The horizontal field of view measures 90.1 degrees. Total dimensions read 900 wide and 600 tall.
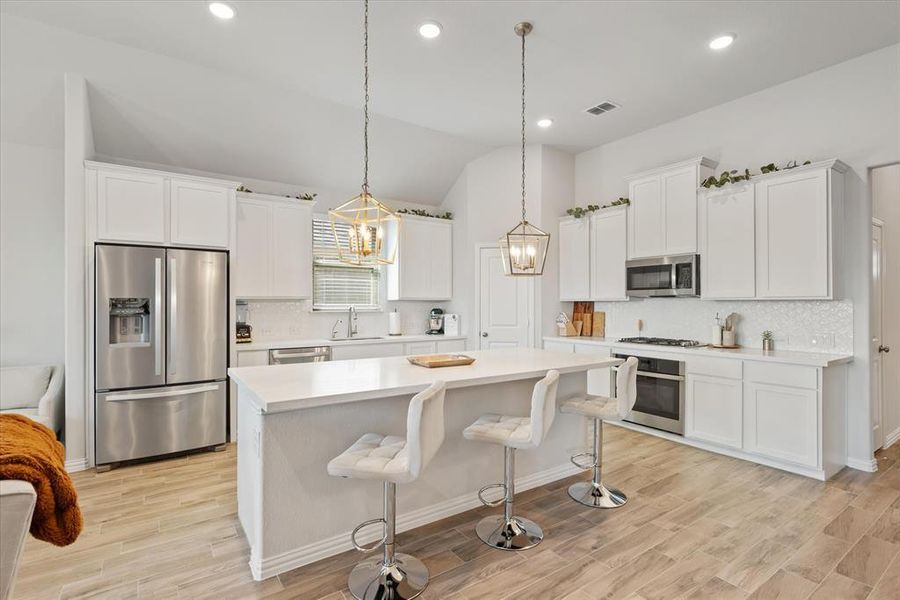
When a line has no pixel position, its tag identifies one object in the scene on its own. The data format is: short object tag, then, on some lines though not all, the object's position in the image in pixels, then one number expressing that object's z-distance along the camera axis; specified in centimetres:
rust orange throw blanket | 118
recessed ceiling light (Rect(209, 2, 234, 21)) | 311
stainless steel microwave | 456
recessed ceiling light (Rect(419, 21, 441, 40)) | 333
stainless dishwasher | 473
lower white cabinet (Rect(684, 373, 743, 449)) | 398
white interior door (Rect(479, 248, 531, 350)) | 579
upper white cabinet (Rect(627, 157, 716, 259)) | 457
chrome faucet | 584
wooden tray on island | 301
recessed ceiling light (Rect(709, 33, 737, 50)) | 347
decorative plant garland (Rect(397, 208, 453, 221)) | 626
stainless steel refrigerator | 377
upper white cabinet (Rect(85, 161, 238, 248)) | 383
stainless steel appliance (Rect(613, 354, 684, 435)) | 441
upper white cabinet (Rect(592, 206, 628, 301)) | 525
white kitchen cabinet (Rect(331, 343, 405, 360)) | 520
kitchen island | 232
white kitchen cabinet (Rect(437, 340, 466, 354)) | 604
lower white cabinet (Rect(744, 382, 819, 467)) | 353
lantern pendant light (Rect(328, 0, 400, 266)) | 245
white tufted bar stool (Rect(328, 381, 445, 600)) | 203
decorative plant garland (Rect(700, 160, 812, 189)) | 399
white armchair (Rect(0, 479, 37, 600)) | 107
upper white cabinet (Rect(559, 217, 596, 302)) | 564
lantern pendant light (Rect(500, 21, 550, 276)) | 310
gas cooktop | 460
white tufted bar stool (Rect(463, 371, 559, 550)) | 247
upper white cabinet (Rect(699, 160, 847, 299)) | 365
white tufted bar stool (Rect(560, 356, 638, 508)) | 296
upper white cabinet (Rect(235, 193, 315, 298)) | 487
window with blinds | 580
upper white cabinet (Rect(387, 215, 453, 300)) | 609
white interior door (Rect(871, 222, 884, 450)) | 389
